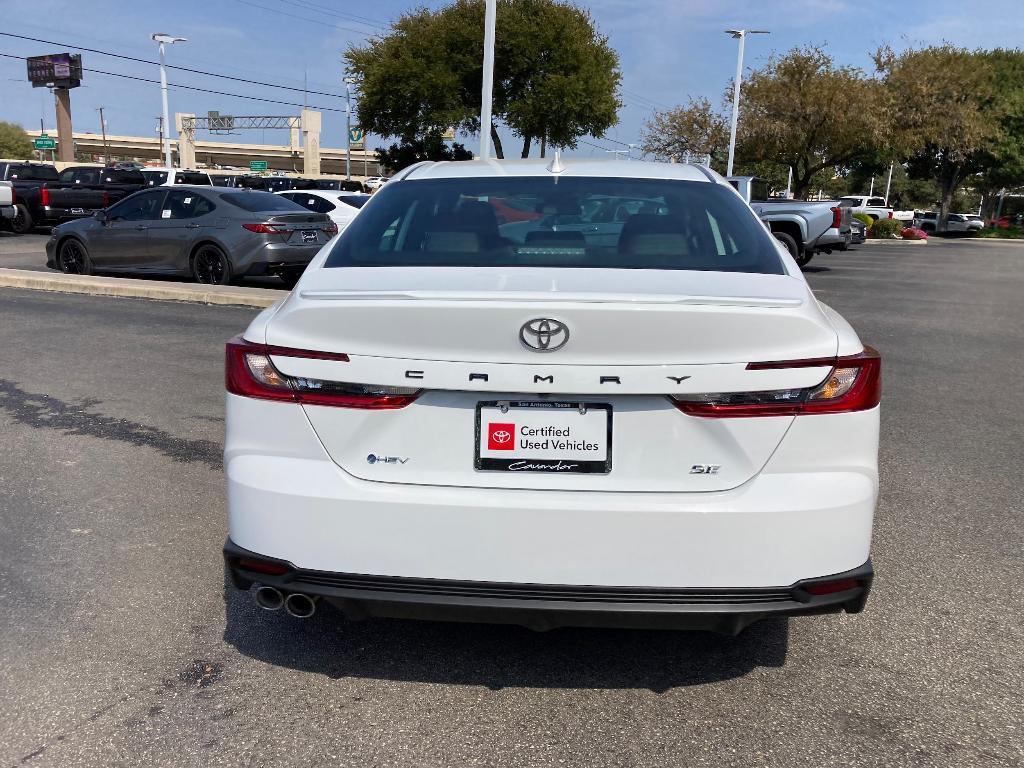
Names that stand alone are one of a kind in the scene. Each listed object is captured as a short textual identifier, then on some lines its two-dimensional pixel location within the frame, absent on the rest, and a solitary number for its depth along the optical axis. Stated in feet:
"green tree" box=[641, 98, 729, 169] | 151.12
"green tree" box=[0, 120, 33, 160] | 358.64
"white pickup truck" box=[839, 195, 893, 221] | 155.53
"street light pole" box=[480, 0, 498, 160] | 66.95
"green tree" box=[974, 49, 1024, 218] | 187.91
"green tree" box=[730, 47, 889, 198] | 128.47
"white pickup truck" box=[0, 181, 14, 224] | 78.18
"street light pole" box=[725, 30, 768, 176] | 130.82
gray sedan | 43.55
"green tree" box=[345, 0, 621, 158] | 122.11
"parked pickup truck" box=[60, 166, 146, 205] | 99.34
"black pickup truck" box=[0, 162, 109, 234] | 80.89
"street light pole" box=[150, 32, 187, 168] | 175.42
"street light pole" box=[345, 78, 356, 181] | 279.12
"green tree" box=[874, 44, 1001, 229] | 148.05
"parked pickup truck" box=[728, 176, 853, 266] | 67.21
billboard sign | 266.57
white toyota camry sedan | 8.50
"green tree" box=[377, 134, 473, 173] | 131.54
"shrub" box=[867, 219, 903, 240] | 145.28
